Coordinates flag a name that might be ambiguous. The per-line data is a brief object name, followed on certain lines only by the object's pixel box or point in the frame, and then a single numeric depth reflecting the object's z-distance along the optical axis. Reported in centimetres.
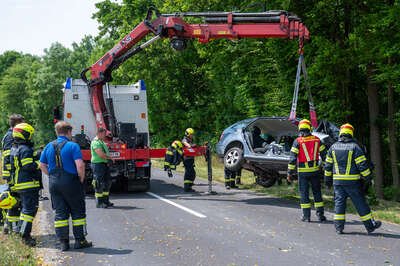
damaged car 1199
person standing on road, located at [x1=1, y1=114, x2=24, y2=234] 810
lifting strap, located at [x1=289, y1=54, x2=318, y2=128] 1127
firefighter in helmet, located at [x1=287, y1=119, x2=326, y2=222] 948
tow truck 1191
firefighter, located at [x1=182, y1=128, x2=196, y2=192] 1378
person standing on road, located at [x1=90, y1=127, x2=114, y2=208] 1116
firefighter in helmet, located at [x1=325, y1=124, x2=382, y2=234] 823
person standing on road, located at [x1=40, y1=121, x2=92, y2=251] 734
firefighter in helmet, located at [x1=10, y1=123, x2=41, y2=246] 768
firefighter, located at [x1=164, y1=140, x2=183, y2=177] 1326
